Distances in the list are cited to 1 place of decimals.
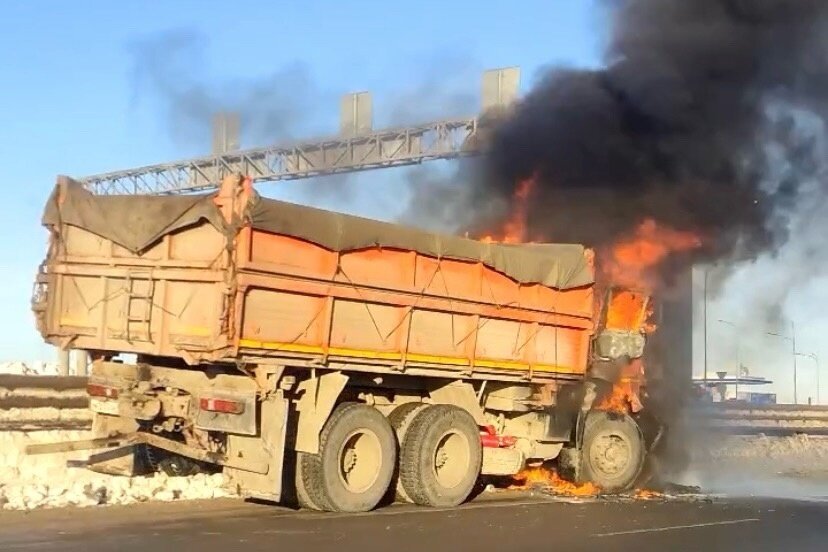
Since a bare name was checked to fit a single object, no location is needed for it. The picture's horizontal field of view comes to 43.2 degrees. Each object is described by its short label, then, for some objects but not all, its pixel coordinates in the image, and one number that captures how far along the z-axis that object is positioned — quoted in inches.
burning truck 414.3
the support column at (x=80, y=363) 1030.9
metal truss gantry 1151.6
